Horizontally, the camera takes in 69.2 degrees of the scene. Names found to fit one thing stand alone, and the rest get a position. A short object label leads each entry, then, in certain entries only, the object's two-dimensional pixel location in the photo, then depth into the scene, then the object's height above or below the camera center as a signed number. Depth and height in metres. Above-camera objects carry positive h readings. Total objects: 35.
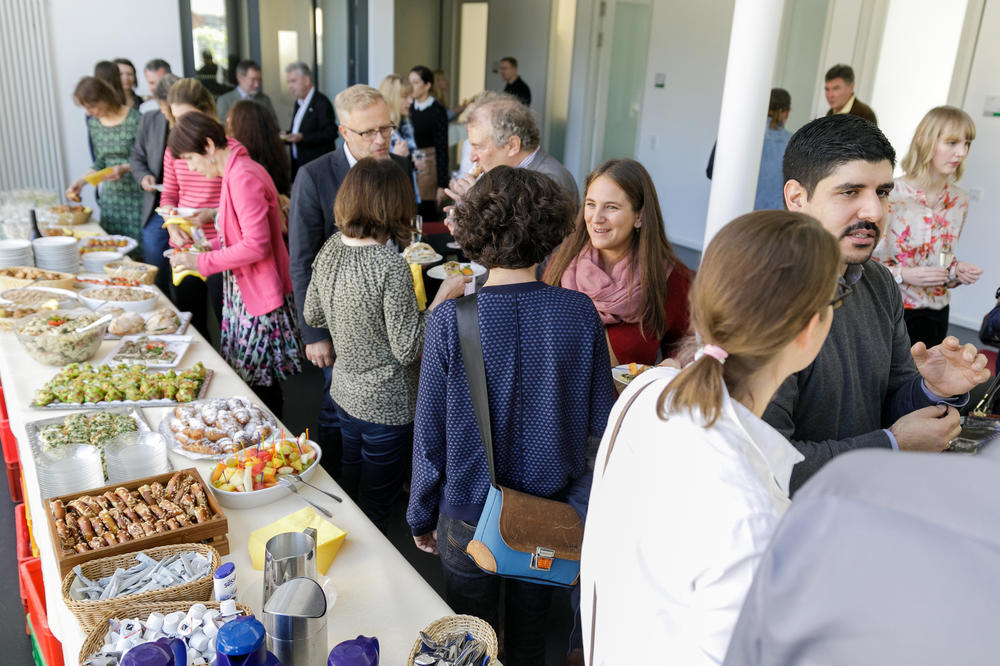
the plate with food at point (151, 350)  2.63 -0.94
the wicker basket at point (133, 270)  3.51 -0.87
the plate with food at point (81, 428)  1.94 -0.92
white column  2.12 +0.04
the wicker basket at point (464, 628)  1.28 -0.89
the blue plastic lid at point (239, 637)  1.04 -0.75
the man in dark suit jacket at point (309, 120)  6.74 -0.21
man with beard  1.38 -0.44
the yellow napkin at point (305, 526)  1.59 -0.94
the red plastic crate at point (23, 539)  2.37 -1.44
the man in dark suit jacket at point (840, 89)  5.05 +0.24
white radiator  6.23 -0.19
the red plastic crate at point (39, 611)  1.79 -1.35
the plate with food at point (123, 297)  3.10 -0.89
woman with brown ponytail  0.84 -0.41
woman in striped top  3.44 -0.49
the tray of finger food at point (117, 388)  2.29 -0.93
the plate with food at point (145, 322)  2.88 -0.91
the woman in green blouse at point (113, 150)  4.33 -0.38
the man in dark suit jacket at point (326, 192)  2.76 -0.35
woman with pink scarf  2.29 -0.48
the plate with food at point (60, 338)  2.56 -0.87
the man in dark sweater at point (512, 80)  9.02 +0.33
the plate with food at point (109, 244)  3.95 -0.84
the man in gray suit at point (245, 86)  7.02 +0.06
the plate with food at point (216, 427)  1.99 -0.92
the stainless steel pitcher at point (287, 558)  1.35 -0.84
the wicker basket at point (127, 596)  1.31 -0.91
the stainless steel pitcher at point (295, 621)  1.17 -0.82
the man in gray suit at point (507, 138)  2.74 -0.11
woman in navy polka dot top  1.65 -0.58
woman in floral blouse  3.02 -0.35
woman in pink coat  2.84 -0.65
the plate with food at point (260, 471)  1.81 -0.93
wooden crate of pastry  1.47 -0.90
